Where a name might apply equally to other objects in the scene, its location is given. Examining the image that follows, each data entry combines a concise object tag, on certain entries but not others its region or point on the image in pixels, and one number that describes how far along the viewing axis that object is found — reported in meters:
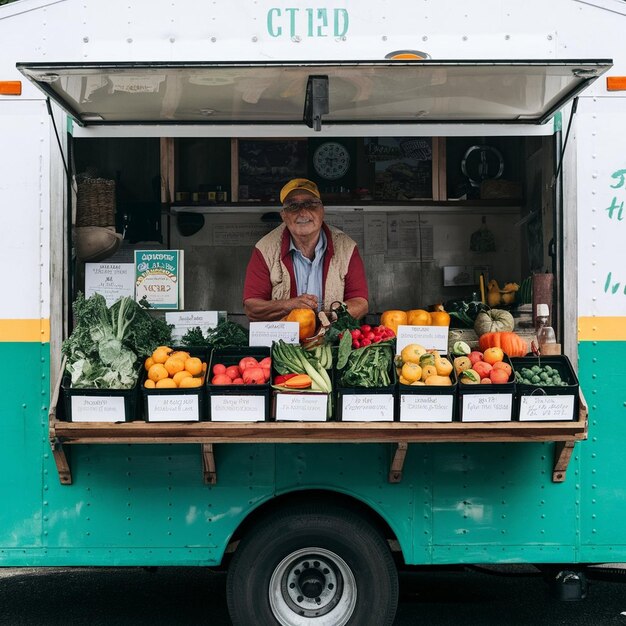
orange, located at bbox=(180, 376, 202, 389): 4.28
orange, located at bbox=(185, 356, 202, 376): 4.40
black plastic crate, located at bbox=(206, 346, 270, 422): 4.26
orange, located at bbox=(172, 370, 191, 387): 4.32
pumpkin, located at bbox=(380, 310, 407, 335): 5.11
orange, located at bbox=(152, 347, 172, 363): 4.44
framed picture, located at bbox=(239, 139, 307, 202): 7.43
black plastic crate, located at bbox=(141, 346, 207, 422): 4.25
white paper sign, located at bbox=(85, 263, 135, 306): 5.04
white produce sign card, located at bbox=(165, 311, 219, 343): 5.00
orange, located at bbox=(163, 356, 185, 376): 4.38
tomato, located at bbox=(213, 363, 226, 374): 4.39
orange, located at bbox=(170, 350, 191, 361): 4.43
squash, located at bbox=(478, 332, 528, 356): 4.71
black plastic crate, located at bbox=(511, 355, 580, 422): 4.28
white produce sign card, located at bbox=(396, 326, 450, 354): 4.64
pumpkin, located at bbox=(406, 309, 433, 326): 5.05
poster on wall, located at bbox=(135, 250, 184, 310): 5.25
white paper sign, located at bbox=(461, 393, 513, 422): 4.27
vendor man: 5.61
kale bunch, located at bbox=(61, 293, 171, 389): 4.32
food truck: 4.55
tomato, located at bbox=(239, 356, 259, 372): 4.43
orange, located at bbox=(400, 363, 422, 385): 4.31
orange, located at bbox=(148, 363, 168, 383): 4.35
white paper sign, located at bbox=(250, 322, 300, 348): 4.76
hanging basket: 5.40
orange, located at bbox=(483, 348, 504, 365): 4.47
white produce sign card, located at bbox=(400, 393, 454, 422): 4.26
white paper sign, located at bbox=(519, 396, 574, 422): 4.28
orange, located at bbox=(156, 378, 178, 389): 4.27
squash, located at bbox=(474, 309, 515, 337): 5.13
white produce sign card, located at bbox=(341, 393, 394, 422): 4.25
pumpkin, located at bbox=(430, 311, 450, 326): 5.04
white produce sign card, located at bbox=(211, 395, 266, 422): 4.26
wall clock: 7.52
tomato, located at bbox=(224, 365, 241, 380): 4.39
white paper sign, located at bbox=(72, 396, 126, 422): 4.26
